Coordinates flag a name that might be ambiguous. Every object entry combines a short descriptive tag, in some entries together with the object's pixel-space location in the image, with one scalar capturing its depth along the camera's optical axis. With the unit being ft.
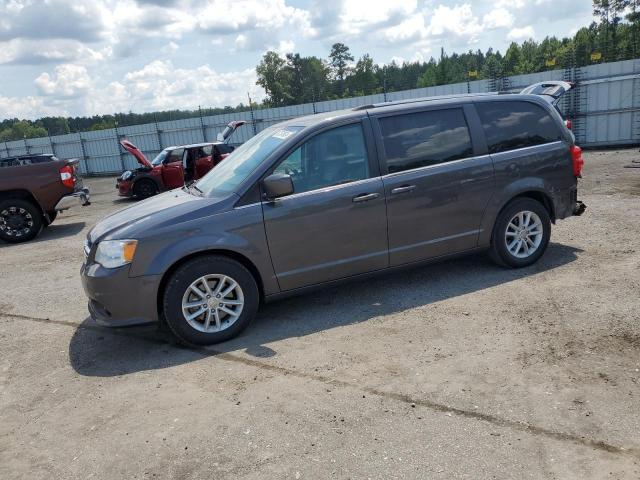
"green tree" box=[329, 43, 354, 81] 313.32
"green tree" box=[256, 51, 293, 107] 258.78
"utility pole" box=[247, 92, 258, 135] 81.38
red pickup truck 33.76
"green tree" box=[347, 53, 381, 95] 296.59
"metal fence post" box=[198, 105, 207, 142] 87.86
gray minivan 14.52
